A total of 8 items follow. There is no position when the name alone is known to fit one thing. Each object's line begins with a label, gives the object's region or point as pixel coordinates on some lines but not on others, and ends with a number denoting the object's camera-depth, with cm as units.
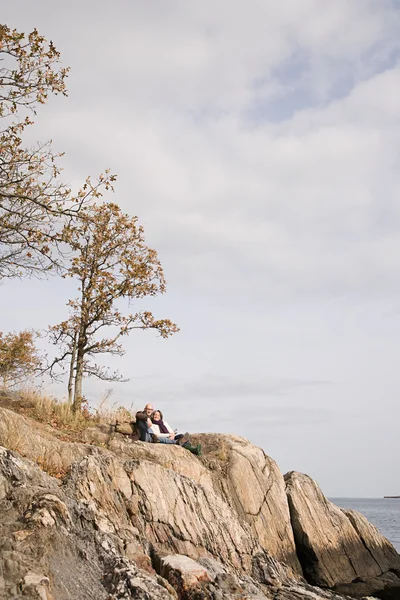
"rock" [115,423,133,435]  2016
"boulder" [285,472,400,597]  2031
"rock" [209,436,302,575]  1914
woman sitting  2017
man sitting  1988
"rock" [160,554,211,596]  1175
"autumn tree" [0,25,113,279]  1697
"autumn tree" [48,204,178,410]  2366
